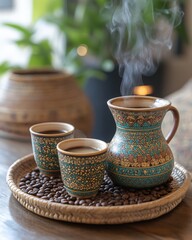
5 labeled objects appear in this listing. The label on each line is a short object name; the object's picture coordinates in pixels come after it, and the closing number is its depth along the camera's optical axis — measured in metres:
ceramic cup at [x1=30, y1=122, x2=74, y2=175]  0.86
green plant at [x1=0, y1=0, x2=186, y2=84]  1.87
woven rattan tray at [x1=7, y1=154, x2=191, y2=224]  0.75
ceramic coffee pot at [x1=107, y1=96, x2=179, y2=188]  0.81
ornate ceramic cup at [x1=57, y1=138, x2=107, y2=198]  0.77
